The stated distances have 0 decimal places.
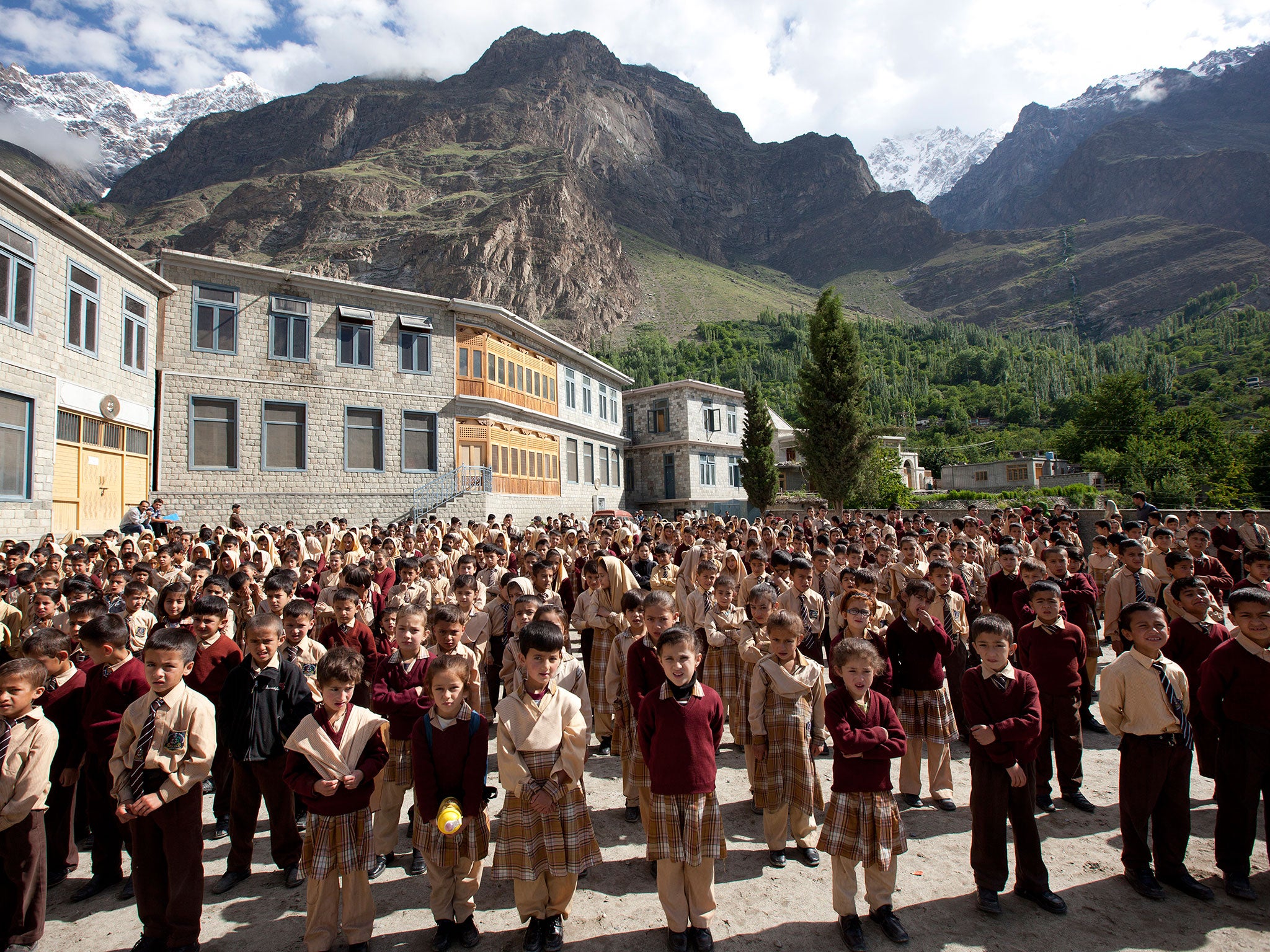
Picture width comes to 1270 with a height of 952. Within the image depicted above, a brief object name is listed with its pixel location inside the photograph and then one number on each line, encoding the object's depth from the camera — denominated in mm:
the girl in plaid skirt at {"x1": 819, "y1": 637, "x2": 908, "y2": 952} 3285
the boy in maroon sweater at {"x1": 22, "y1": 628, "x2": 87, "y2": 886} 3902
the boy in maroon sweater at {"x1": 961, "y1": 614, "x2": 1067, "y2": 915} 3420
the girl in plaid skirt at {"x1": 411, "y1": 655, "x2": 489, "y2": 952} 3256
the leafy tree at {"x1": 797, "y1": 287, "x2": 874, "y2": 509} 28469
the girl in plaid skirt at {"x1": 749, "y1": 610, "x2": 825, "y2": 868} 4023
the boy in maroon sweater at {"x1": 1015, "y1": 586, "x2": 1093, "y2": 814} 4625
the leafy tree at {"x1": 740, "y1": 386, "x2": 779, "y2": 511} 35156
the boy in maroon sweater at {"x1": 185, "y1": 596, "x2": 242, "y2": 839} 4473
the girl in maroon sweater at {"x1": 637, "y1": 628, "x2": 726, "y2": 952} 3244
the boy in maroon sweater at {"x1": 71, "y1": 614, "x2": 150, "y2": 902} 3822
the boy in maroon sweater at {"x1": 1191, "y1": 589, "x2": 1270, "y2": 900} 3543
